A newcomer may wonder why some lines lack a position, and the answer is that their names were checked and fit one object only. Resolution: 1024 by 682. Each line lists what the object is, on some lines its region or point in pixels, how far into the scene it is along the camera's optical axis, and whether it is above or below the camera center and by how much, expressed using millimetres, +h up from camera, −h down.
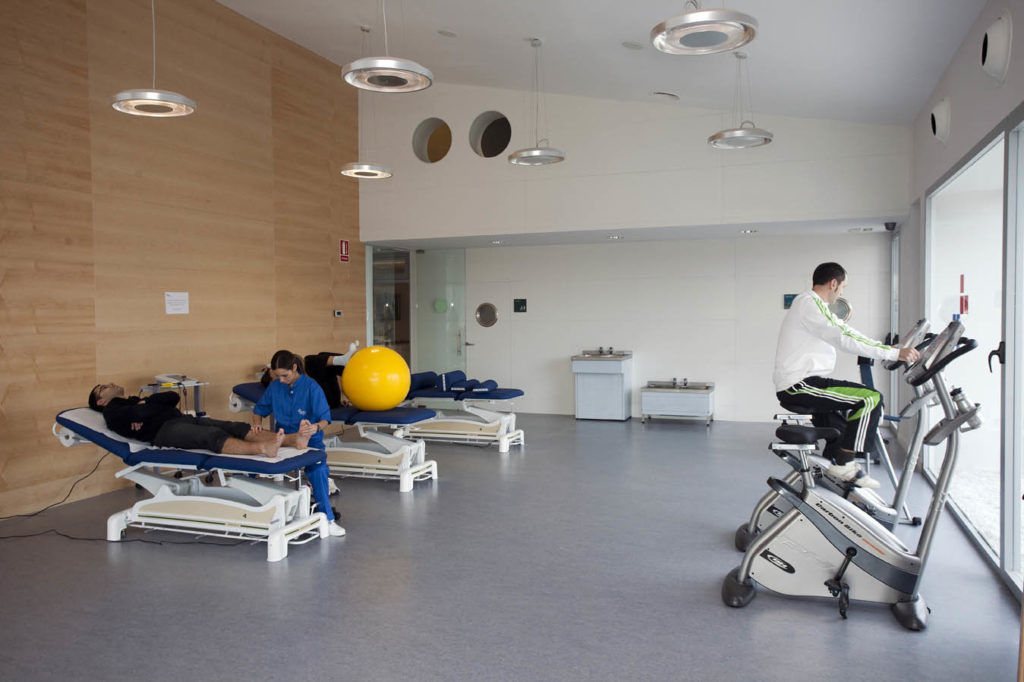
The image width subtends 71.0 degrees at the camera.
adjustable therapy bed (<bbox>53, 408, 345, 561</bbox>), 4520 -1131
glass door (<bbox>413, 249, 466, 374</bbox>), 10625 +179
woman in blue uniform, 5105 -552
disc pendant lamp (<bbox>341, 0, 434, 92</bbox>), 4152 +1494
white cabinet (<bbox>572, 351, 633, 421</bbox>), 9328 -842
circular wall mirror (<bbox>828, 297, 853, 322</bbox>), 8586 +124
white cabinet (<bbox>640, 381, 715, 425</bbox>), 8828 -1004
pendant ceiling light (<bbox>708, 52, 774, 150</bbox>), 5910 +1534
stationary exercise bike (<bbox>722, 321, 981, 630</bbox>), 3254 -1107
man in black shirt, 4719 -703
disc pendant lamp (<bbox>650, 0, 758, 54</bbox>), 3492 +1468
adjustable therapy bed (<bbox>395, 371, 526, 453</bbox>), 7727 -1045
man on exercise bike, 3896 -296
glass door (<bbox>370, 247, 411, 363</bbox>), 9859 +332
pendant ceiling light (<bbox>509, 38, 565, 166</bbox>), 6719 +1588
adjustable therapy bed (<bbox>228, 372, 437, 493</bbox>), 6164 -1103
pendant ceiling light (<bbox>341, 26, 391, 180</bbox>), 6922 +1493
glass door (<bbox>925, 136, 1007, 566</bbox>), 4598 +132
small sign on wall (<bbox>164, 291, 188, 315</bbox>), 6531 +206
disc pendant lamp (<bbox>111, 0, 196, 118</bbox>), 4598 +1465
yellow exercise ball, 5848 -454
